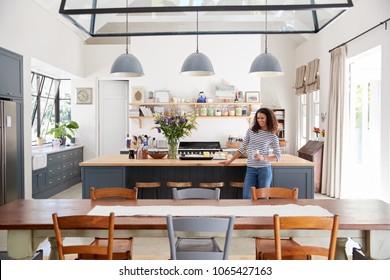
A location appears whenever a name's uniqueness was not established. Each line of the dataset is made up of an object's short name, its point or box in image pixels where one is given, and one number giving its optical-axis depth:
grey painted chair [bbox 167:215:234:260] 2.05
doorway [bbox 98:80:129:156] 9.13
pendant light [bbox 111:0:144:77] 4.76
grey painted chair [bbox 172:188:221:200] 3.07
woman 4.08
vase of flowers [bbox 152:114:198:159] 5.04
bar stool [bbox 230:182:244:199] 4.95
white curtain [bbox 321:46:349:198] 6.61
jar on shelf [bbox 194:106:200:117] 7.86
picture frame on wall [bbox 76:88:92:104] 8.98
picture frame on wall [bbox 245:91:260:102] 7.80
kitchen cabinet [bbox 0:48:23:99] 5.30
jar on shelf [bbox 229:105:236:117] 7.78
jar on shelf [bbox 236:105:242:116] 7.78
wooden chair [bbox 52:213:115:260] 2.14
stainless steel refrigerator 5.05
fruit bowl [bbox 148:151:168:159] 5.05
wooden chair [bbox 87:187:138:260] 2.54
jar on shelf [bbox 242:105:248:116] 7.82
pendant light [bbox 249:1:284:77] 4.69
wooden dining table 2.24
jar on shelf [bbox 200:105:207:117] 7.73
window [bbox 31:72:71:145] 8.20
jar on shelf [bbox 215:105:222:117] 7.76
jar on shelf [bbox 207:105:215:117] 7.77
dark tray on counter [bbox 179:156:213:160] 4.94
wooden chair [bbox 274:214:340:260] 2.08
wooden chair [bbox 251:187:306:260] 2.58
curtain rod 5.10
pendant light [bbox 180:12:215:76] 4.91
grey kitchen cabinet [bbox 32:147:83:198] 6.59
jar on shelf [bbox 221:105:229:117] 7.79
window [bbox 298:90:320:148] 8.29
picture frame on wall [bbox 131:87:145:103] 7.82
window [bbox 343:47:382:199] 6.61
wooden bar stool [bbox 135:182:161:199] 4.43
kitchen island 4.68
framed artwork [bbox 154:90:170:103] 7.80
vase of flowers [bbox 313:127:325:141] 7.59
